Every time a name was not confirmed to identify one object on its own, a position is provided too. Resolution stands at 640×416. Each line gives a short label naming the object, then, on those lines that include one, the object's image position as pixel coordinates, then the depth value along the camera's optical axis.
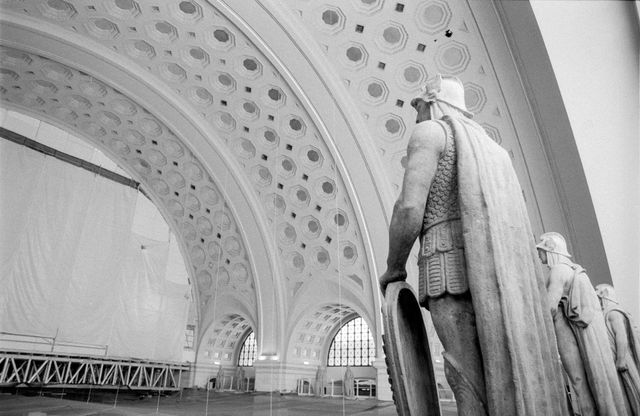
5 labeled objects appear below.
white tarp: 12.92
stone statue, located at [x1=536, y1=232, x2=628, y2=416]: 3.17
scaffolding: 12.12
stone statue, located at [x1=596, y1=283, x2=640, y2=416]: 3.62
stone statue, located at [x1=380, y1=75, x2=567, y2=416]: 1.65
